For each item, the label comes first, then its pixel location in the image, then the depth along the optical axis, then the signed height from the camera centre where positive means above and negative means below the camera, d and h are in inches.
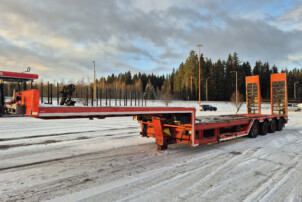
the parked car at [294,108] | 1461.0 -37.8
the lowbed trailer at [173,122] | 155.2 -27.3
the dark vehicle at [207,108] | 1585.9 -37.3
